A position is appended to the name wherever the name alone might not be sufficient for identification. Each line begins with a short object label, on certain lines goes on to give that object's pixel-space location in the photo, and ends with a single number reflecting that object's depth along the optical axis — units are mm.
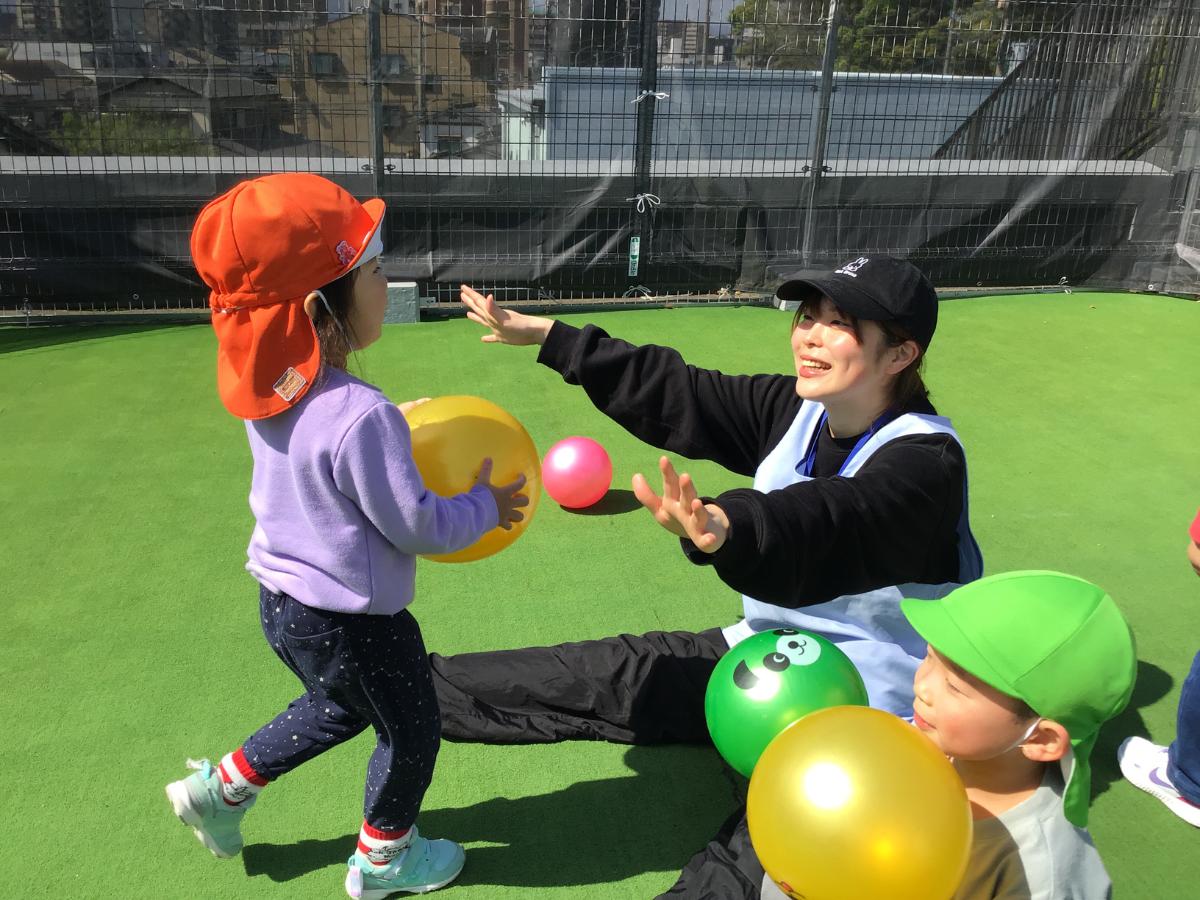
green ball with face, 2531
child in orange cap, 2076
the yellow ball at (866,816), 1750
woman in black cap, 2111
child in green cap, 1709
